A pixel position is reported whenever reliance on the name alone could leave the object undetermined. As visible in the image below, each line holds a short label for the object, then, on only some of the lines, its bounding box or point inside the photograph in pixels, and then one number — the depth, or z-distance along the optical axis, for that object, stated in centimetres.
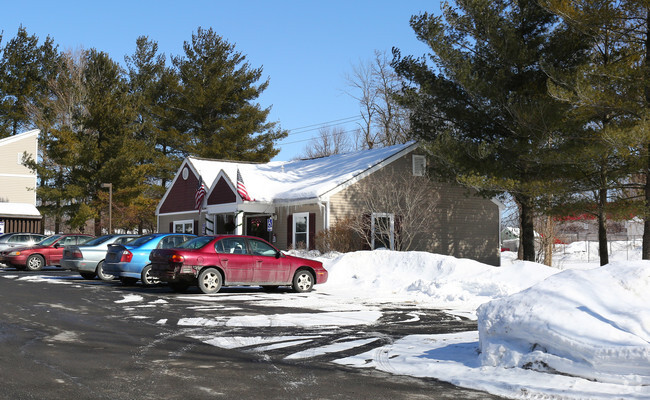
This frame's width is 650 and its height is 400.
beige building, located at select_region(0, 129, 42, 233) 4591
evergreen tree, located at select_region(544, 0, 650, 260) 1944
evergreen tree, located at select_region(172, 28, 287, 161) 5169
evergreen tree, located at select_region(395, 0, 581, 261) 2312
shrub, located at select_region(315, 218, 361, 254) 2670
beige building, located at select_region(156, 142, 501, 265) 2845
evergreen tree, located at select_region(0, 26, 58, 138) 5312
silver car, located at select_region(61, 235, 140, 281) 2052
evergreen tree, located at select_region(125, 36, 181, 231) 5059
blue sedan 1789
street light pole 3973
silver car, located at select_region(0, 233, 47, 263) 2861
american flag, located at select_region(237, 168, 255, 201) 2973
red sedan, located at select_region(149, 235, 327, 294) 1557
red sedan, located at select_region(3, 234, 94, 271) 2541
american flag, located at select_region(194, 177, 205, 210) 3381
